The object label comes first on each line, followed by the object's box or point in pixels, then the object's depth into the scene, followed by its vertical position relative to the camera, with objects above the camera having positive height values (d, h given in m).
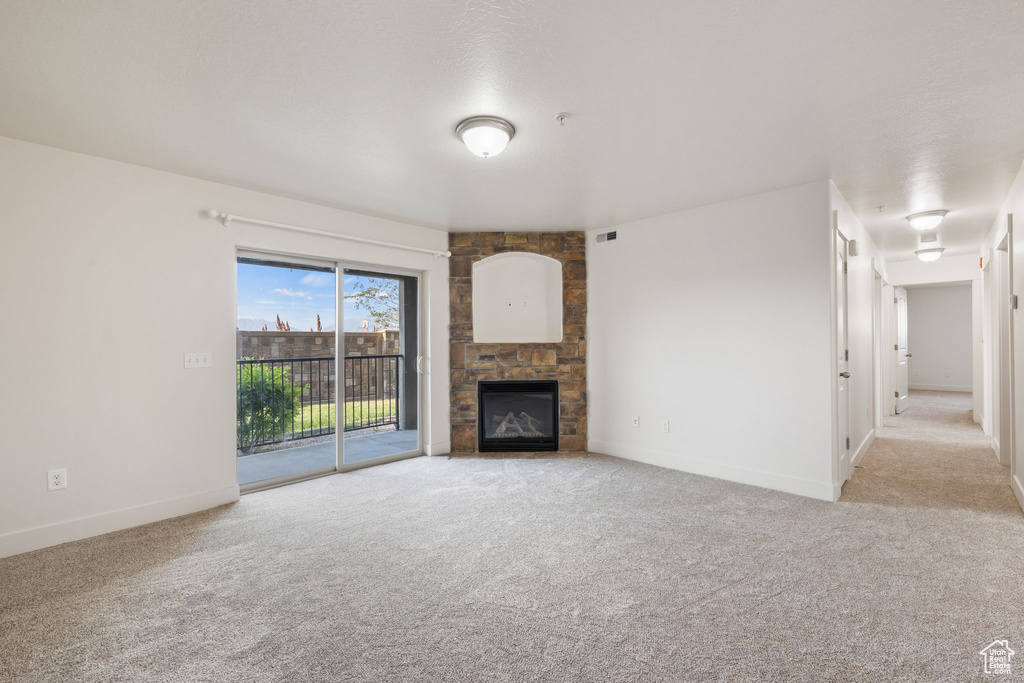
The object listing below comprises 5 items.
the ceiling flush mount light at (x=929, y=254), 6.11 +1.06
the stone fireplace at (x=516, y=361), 5.14 -0.19
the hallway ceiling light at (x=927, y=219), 4.34 +1.09
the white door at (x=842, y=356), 3.79 -0.14
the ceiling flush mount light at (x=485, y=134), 2.56 +1.14
